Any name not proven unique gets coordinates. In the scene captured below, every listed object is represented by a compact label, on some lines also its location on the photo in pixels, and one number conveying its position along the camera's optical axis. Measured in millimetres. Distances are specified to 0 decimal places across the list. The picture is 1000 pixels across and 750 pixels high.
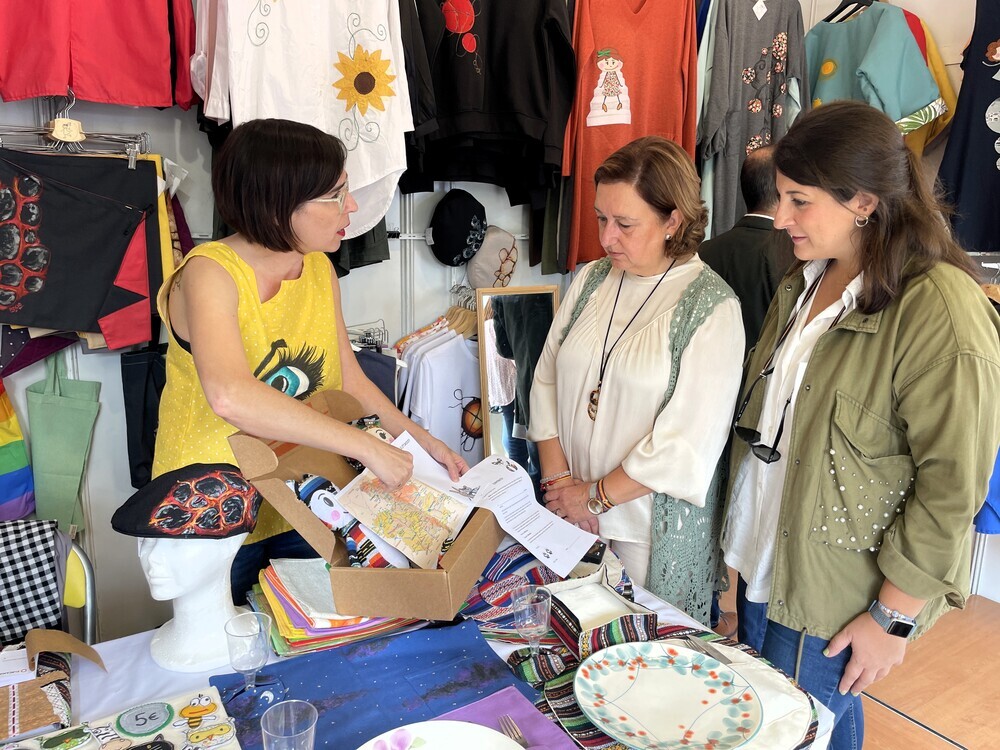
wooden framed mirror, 2936
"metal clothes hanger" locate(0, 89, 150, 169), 2100
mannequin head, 1159
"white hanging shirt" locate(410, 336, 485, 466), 2848
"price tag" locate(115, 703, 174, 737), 1004
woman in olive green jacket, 1206
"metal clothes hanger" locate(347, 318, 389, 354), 2720
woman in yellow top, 1269
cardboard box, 1163
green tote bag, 2299
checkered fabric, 1584
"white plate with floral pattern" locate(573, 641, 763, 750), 1050
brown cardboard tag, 1135
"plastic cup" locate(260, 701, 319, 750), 899
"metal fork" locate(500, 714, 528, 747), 1014
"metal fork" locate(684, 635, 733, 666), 1193
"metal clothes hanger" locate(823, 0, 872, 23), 3451
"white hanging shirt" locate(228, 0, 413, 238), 2135
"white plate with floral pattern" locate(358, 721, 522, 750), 978
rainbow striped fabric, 2199
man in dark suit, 2291
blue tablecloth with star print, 1056
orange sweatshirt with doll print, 3033
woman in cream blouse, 1625
